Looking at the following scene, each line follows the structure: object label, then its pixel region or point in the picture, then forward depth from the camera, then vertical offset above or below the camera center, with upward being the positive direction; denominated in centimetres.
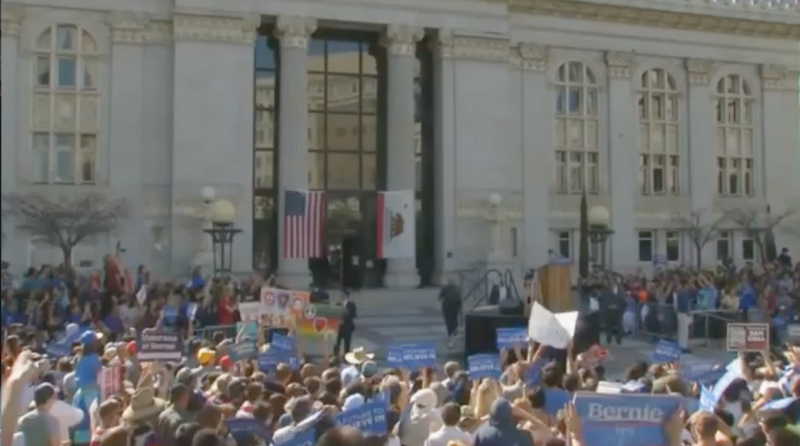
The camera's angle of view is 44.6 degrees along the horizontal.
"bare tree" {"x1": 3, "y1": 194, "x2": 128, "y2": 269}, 2970 +106
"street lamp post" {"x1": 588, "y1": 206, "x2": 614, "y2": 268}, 3497 +104
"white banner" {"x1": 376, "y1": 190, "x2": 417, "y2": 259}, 3316 +90
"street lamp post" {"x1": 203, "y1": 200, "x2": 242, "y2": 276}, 3030 +78
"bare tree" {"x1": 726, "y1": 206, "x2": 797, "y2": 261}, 4153 +126
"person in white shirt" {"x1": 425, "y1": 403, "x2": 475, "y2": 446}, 800 -148
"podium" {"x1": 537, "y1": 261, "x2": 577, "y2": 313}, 2517 -85
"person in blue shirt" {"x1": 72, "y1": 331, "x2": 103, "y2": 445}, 1060 -138
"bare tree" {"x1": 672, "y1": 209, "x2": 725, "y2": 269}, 4062 +113
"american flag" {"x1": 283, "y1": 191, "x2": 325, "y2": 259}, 3128 +88
